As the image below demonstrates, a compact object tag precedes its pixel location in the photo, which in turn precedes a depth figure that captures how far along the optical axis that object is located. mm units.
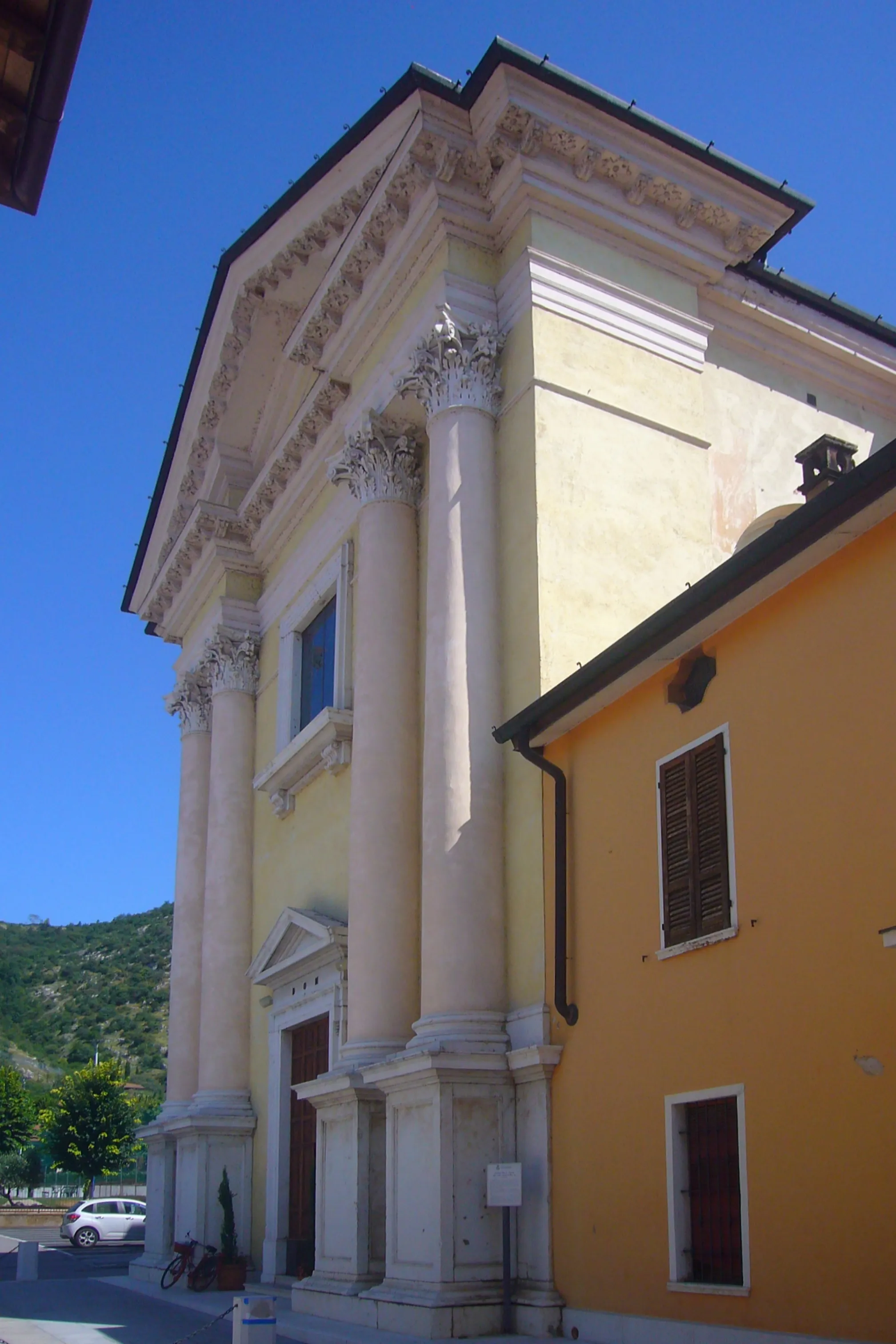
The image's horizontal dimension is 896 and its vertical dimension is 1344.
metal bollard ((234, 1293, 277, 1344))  8875
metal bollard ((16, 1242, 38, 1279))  19531
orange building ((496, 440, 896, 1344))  8203
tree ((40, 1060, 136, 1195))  49406
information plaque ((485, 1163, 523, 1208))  10938
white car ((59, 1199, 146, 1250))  34062
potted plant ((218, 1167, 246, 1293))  17578
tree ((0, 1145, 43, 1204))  59781
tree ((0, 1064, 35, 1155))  55000
